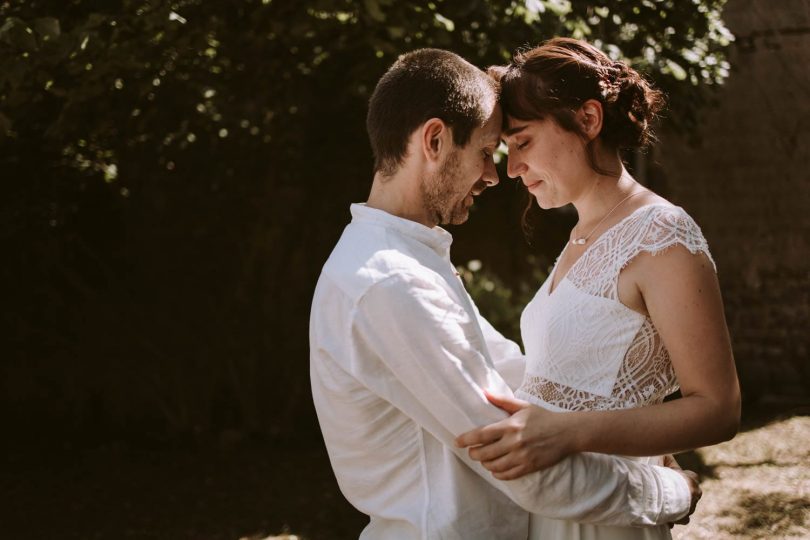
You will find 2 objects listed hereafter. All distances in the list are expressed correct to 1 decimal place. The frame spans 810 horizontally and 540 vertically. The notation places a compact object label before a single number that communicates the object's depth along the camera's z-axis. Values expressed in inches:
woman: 71.7
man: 68.2
